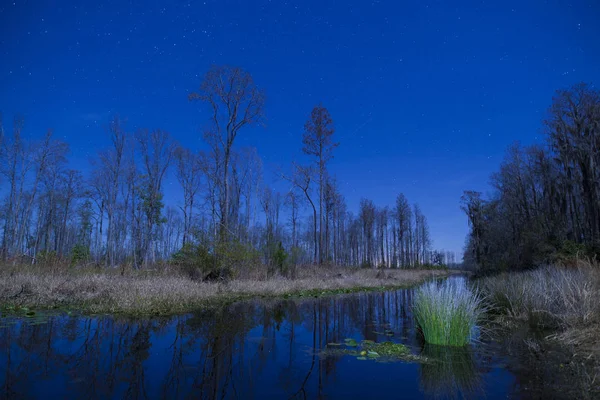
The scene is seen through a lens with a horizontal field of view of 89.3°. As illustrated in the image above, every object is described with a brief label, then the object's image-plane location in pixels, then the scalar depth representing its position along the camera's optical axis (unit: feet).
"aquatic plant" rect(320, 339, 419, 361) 17.66
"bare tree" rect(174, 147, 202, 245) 117.46
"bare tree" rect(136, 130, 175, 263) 108.27
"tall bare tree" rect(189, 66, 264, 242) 63.10
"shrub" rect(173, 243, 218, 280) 49.06
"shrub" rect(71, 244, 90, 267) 97.93
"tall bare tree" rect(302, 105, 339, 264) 82.23
